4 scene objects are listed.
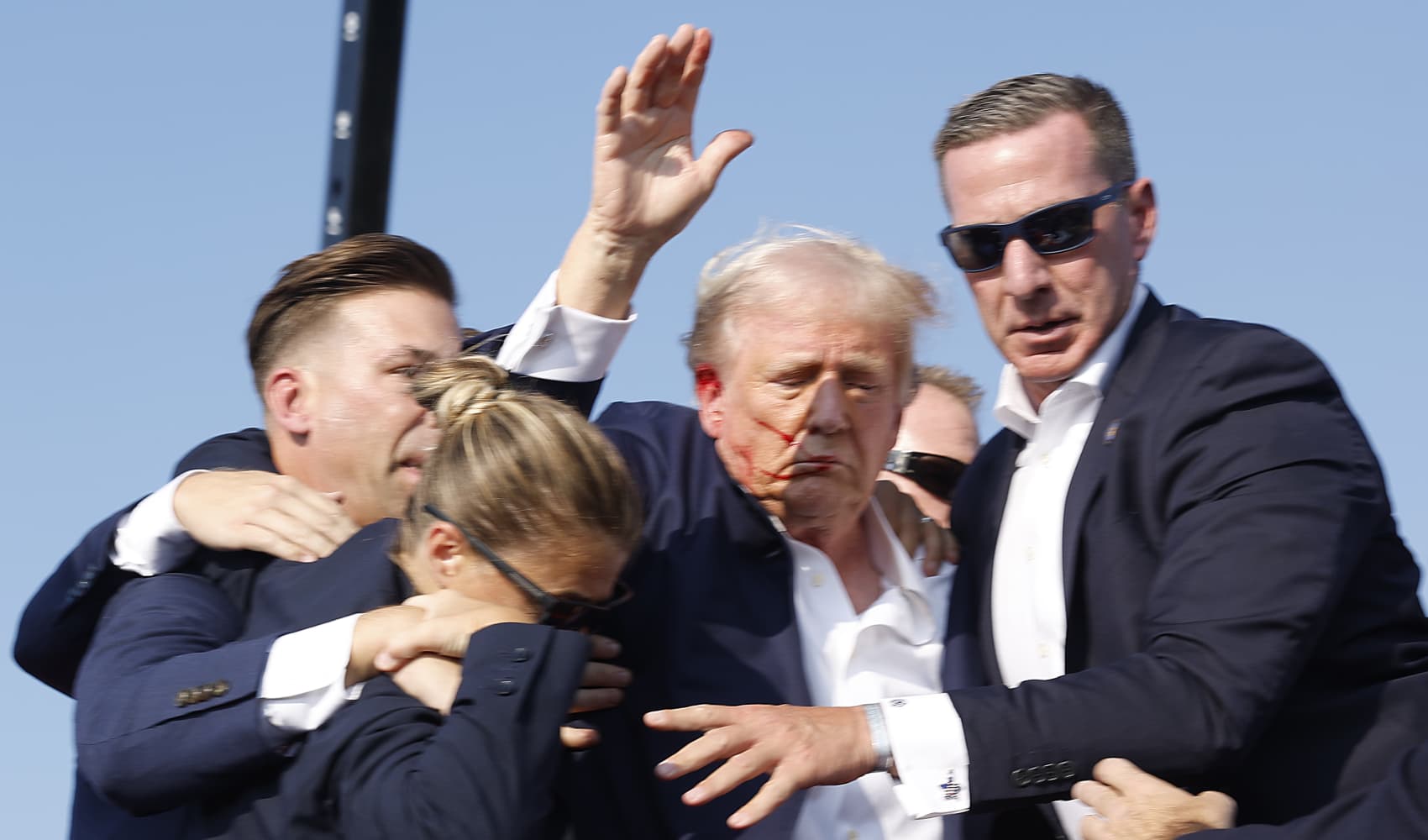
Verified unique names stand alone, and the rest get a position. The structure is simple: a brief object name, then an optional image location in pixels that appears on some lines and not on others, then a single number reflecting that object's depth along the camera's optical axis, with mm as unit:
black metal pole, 8289
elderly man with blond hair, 6488
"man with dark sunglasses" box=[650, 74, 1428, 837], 5715
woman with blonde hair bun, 5176
